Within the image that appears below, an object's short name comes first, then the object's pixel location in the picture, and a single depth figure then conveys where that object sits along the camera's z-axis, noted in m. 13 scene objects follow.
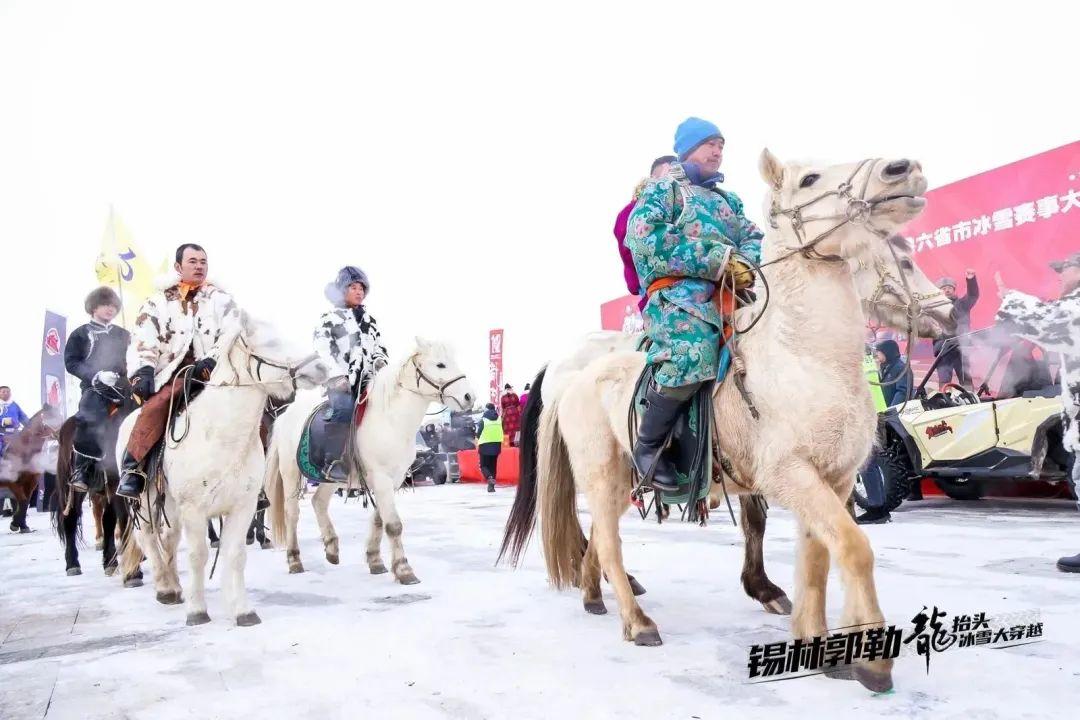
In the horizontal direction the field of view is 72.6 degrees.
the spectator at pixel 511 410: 18.36
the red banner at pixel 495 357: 28.93
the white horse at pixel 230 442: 4.60
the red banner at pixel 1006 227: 10.58
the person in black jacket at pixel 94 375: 6.33
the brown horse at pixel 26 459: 12.70
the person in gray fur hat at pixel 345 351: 6.45
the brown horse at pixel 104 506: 6.35
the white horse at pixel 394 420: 6.22
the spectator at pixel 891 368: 9.30
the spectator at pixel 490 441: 17.17
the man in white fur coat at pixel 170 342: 4.91
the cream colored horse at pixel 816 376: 2.77
